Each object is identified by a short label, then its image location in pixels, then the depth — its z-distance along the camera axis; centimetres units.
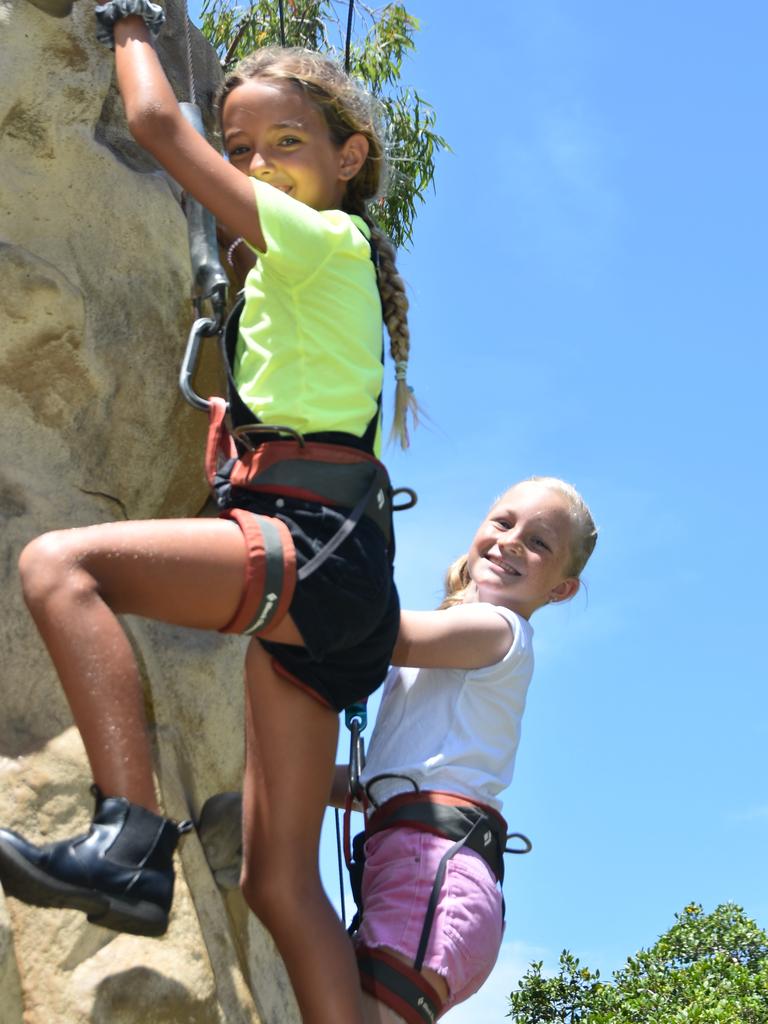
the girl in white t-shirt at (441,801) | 333
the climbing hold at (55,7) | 404
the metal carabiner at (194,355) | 323
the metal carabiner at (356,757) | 353
